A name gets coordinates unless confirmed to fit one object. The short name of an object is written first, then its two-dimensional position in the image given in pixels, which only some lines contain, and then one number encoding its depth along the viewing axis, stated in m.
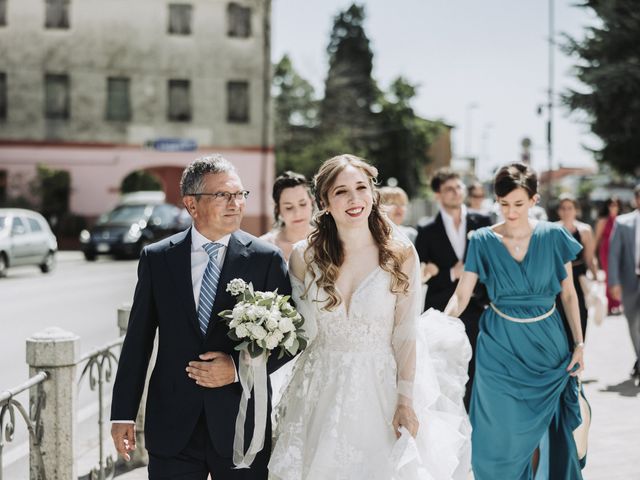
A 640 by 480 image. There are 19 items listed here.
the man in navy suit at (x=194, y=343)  3.56
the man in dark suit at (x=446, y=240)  7.84
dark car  30.27
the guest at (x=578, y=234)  8.84
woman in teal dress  5.49
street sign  40.91
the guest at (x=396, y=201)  9.12
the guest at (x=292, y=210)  6.04
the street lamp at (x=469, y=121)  64.31
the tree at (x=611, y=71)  23.31
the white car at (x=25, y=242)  22.98
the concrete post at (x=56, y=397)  4.88
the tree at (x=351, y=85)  59.81
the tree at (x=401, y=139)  64.62
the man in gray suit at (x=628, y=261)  10.02
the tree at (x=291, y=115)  53.33
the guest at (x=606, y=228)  15.28
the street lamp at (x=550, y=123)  34.16
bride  3.82
